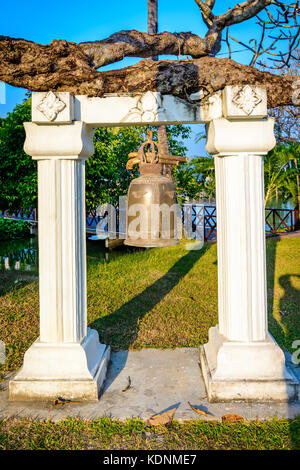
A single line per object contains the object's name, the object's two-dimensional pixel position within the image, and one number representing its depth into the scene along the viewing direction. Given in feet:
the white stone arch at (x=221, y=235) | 10.40
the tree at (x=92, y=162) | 39.96
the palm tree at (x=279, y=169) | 48.65
